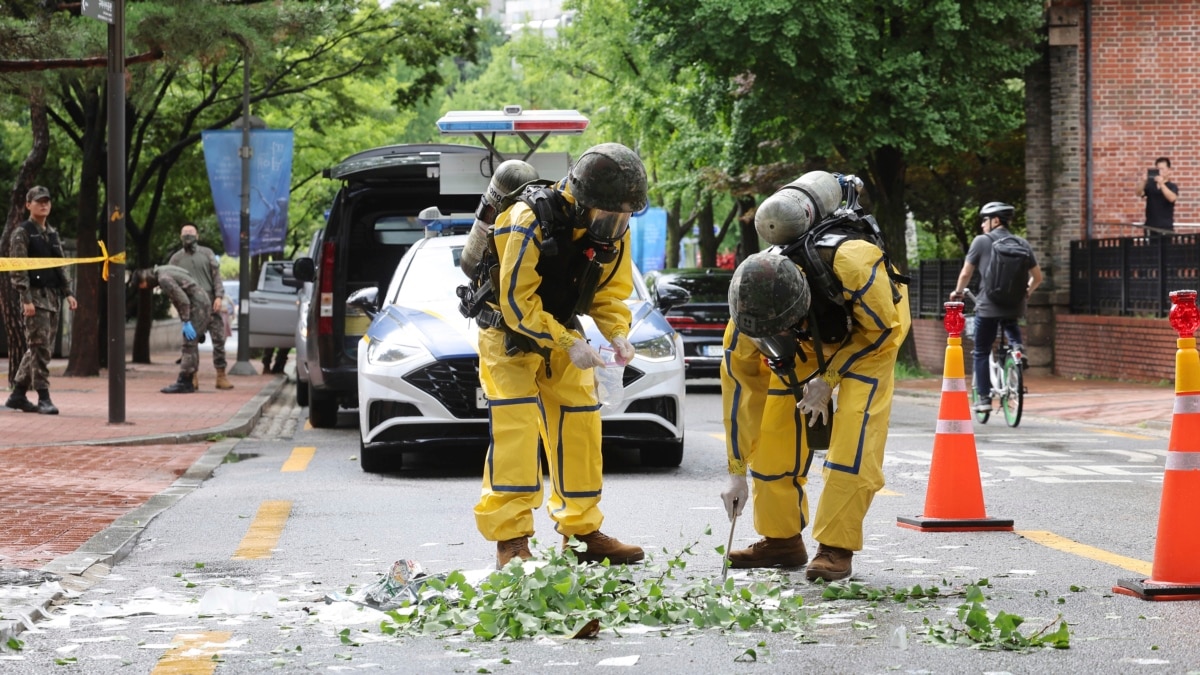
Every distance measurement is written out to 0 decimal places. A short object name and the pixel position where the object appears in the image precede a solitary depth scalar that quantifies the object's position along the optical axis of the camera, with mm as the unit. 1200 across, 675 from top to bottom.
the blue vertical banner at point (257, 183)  25516
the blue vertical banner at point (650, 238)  38688
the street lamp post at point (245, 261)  24922
